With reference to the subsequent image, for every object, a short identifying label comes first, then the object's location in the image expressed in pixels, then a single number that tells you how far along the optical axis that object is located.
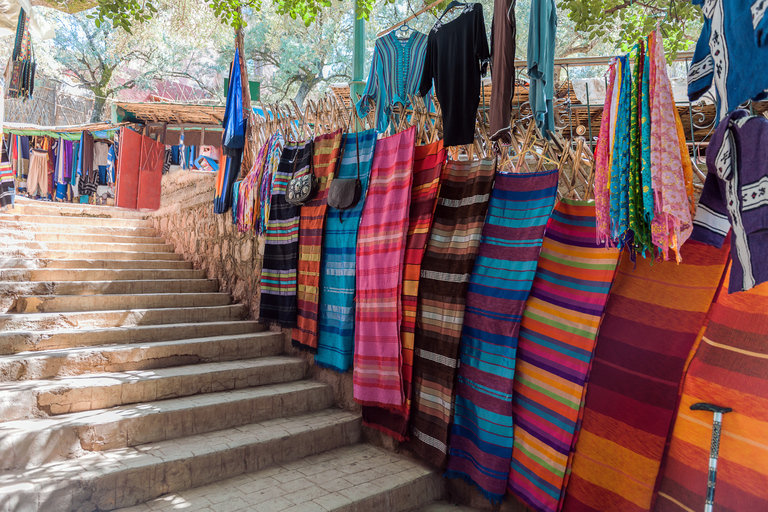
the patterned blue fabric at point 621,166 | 2.11
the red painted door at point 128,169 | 9.62
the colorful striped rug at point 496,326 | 2.58
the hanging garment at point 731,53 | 1.77
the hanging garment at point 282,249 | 4.17
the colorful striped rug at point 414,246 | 3.10
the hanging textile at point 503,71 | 2.79
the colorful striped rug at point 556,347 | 2.33
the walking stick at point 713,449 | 1.84
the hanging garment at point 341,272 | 3.59
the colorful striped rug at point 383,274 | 3.17
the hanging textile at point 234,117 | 5.39
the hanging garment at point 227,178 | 5.37
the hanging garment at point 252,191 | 4.76
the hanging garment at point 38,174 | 10.55
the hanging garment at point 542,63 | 2.58
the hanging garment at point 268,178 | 4.55
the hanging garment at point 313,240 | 3.86
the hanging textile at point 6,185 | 6.21
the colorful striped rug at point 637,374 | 2.08
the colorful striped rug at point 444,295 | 2.84
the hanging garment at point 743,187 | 1.69
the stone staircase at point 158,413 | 2.57
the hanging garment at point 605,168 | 2.20
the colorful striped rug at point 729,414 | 1.80
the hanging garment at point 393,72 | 3.44
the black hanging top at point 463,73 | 2.99
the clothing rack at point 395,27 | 3.53
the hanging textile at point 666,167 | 1.94
